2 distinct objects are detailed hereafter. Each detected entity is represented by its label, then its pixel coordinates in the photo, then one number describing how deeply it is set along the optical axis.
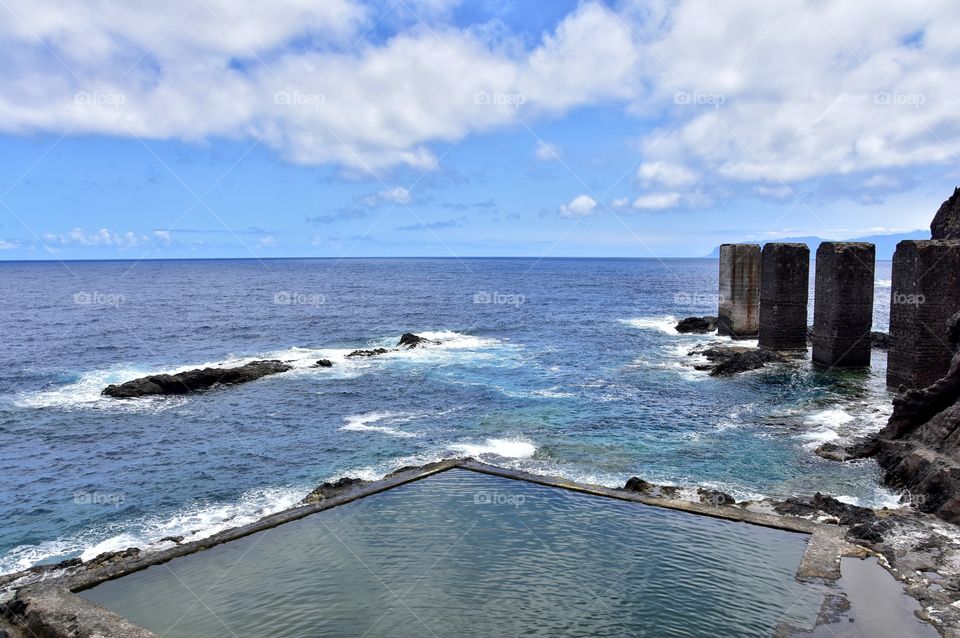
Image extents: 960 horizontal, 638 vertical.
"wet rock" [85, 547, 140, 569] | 15.49
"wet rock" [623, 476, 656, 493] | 18.77
